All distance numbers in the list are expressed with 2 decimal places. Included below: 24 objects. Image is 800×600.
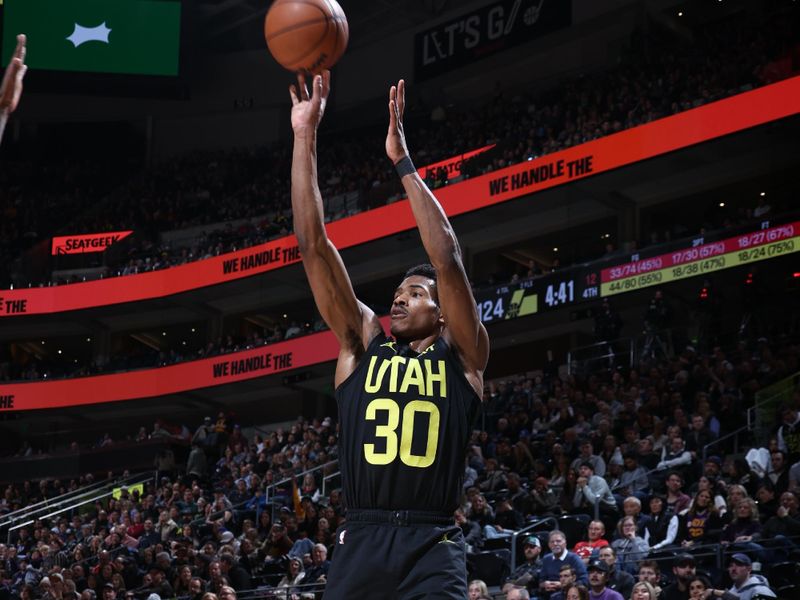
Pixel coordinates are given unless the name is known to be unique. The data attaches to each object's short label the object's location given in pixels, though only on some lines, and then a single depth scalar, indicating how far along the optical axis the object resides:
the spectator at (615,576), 10.15
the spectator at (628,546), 11.05
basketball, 5.61
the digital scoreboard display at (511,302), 20.92
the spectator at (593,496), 12.86
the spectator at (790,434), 12.93
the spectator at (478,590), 9.91
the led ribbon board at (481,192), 21.69
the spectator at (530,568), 11.12
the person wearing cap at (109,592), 15.07
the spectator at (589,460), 14.02
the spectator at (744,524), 10.73
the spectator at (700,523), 11.24
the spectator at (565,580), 9.98
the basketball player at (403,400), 4.16
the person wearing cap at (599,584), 9.66
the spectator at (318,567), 13.16
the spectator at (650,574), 9.73
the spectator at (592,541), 11.38
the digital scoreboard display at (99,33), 34.59
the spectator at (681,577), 9.73
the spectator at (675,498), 11.87
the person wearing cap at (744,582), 9.34
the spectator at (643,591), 9.11
